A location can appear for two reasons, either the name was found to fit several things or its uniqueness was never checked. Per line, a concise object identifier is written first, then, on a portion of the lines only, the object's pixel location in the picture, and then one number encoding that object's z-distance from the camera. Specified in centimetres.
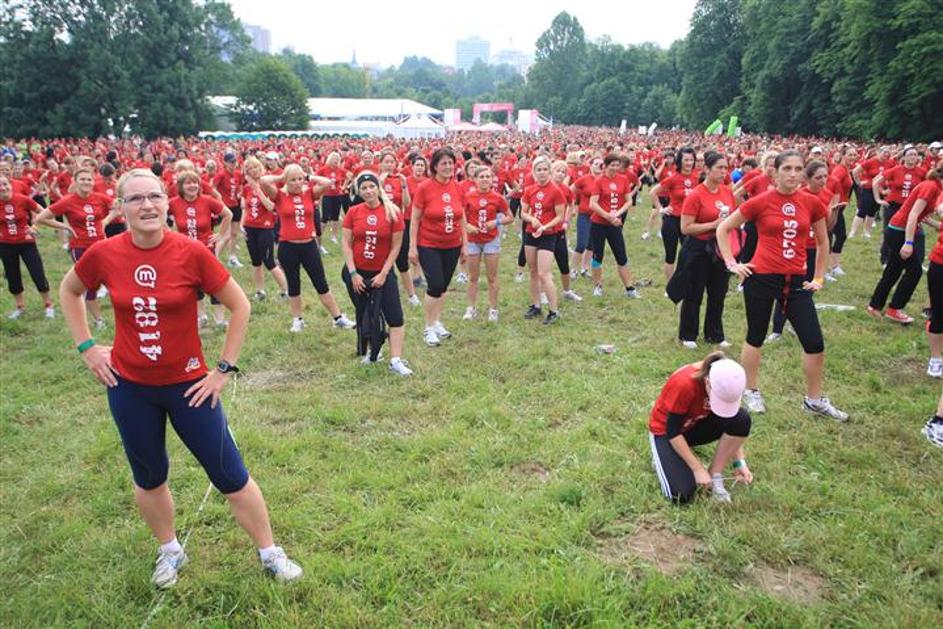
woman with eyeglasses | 328
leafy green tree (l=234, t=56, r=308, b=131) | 6931
